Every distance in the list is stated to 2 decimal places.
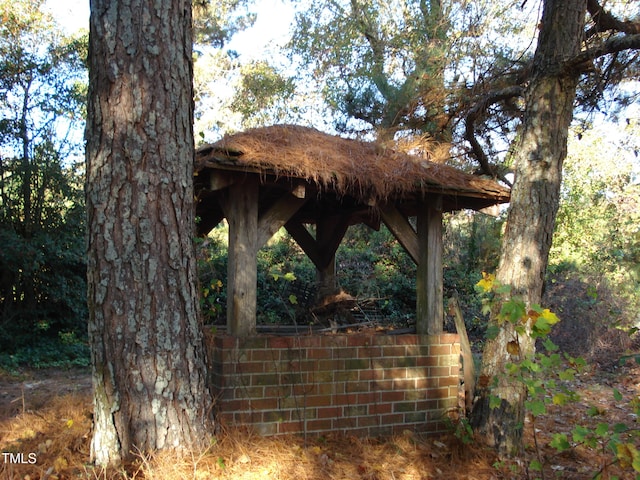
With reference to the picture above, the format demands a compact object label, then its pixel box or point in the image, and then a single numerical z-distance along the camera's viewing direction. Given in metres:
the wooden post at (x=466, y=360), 5.84
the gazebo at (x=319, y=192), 4.73
